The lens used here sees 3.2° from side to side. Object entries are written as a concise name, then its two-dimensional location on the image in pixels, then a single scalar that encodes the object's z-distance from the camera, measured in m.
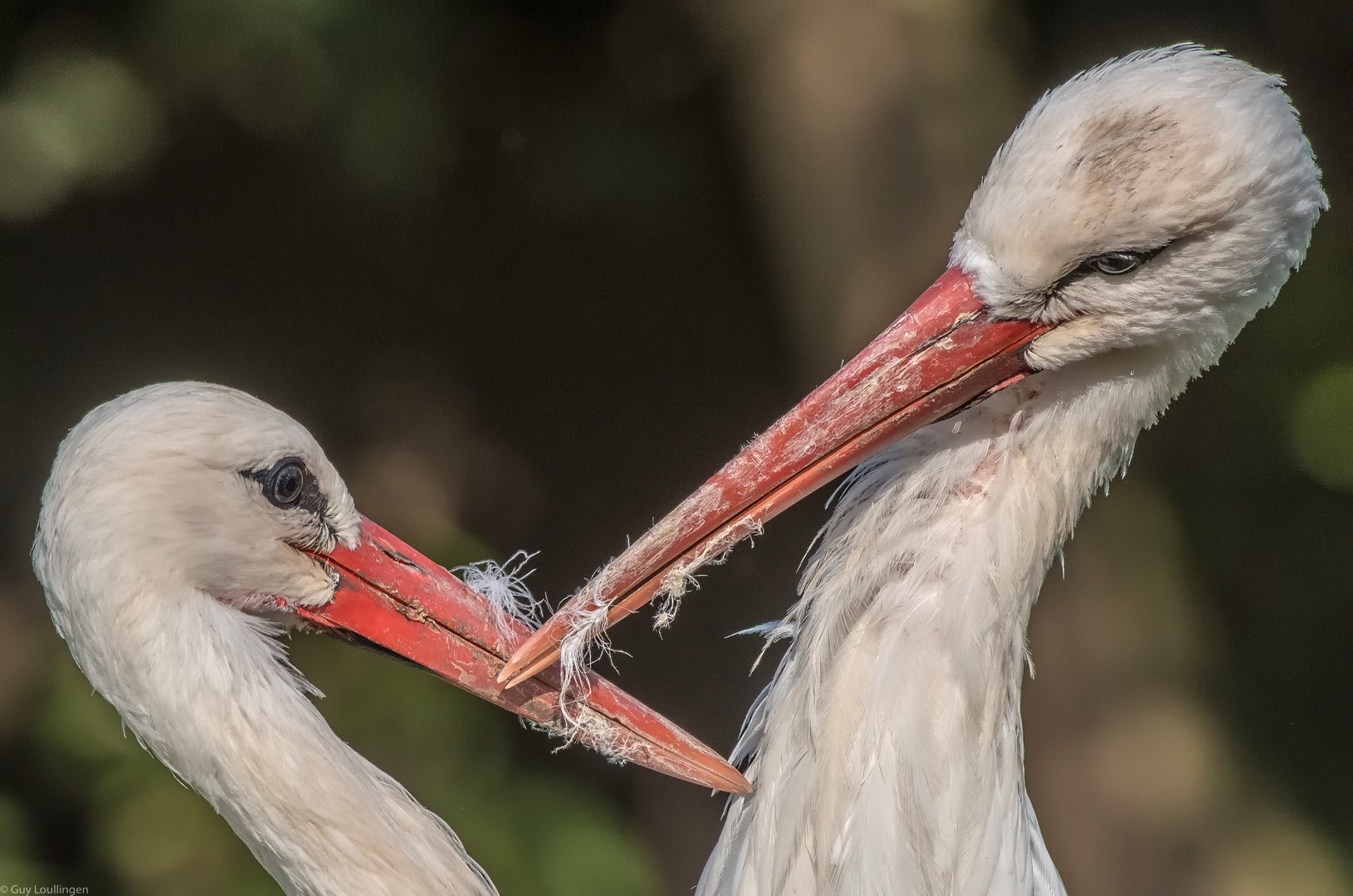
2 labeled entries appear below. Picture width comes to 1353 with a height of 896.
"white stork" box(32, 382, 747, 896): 6.19
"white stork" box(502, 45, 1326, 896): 6.17
